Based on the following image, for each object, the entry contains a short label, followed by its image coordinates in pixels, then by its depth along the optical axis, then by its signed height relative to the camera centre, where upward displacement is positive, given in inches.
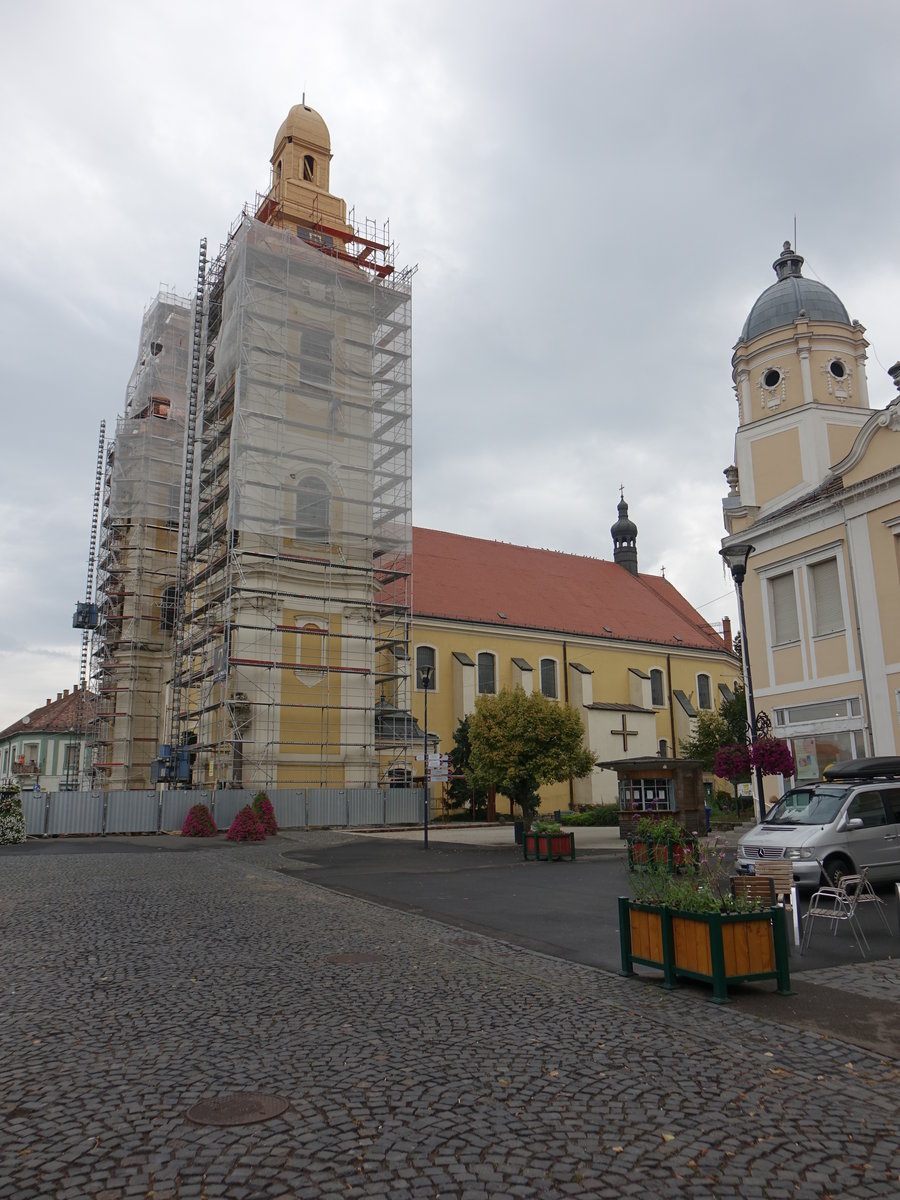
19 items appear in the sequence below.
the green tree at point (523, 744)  1055.6 +68.0
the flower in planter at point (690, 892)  300.5 -30.9
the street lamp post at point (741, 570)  649.6 +162.4
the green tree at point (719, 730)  1745.8 +132.1
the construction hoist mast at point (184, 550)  1424.7 +451.1
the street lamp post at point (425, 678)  984.8 +134.7
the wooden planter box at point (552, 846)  836.0 -38.5
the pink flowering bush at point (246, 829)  1088.8 -24.6
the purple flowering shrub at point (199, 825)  1168.8 -20.7
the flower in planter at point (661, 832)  627.8 -20.9
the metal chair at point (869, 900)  391.7 -53.7
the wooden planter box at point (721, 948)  291.9 -47.1
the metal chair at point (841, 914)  359.3 -44.2
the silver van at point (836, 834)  512.1 -19.8
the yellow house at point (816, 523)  789.2 +253.9
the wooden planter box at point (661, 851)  608.4 -33.0
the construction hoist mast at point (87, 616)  1829.5 +381.2
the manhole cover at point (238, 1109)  188.7 -62.5
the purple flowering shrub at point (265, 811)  1159.6 -5.0
